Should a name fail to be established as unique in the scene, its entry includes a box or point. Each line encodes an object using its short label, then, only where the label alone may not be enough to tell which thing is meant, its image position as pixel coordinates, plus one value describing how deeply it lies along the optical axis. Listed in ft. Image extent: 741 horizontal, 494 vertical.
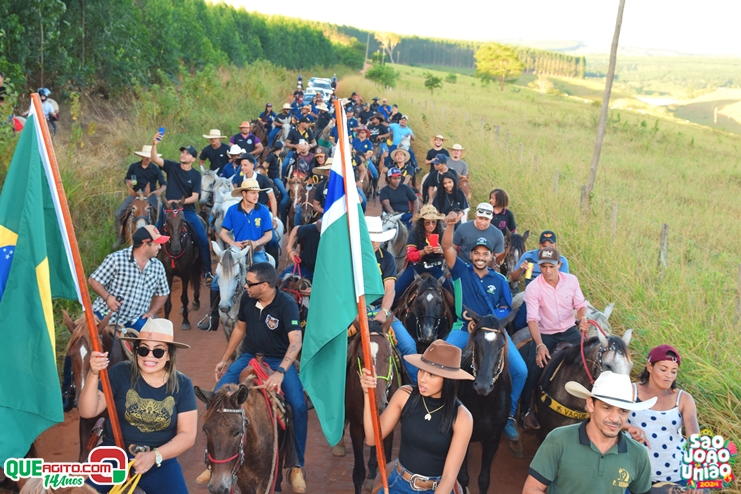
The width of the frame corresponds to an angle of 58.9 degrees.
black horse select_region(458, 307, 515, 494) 19.53
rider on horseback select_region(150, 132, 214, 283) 37.73
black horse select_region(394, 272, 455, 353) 26.30
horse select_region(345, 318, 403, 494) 20.92
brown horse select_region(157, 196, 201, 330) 34.63
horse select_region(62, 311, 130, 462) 18.89
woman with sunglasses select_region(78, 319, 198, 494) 15.24
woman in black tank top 14.35
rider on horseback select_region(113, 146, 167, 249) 36.81
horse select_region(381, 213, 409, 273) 38.68
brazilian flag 14.76
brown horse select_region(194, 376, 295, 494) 15.57
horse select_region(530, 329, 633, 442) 19.40
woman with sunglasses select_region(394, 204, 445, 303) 28.84
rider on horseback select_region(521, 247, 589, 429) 23.65
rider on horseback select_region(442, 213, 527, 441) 24.08
